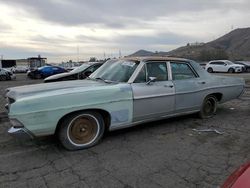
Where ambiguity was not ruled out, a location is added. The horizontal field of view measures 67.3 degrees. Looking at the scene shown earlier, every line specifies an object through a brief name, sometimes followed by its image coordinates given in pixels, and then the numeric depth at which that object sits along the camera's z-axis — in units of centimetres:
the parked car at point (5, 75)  1674
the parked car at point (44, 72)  1800
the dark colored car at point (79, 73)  791
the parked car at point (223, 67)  2094
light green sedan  285
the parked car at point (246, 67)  2208
